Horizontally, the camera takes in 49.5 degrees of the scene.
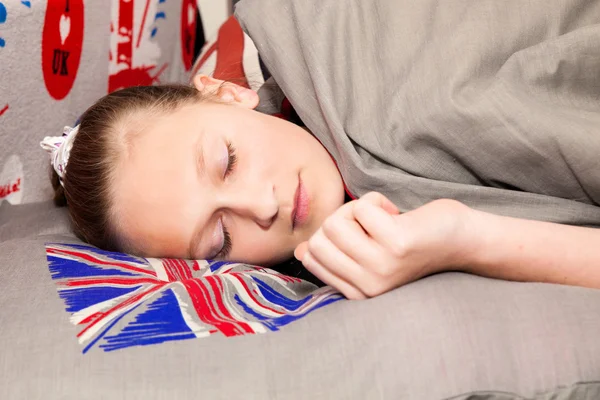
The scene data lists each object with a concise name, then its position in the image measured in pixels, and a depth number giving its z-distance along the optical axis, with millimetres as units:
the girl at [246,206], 775
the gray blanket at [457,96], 902
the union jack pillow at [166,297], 720
